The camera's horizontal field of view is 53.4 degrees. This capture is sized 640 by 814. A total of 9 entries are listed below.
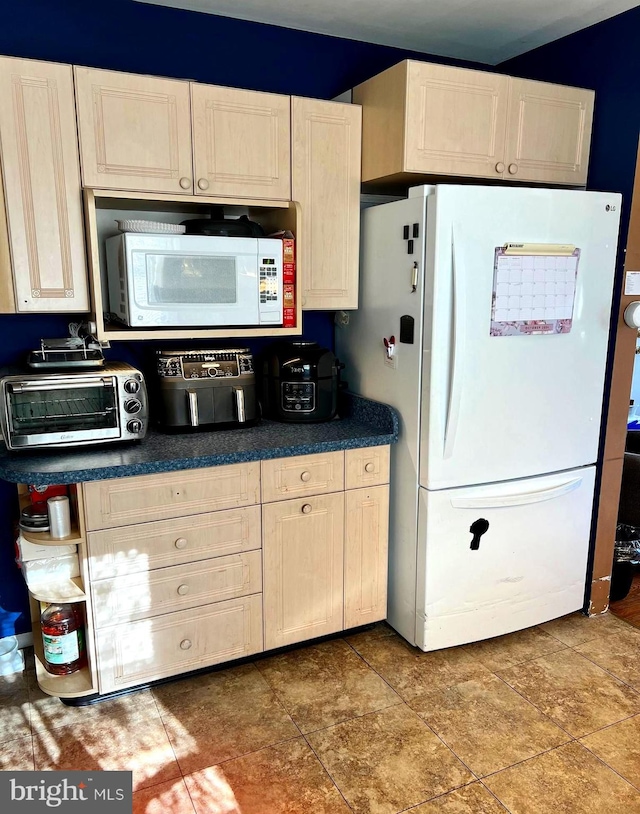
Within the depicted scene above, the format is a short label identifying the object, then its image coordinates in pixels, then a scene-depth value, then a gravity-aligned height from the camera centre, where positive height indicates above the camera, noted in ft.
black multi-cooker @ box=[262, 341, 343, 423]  8.21 -1.36
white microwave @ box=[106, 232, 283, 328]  7.04 -0.06
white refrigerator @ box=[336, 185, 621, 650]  7.35 -1.34
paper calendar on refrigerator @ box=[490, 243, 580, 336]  7.45 -0.14
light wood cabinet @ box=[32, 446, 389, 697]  6.86 -3.28
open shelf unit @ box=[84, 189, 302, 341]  6.96 +0.73
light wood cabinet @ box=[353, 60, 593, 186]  7.50 +1.81
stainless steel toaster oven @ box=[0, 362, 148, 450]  6.70 -1.42
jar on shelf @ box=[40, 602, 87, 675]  7.00 -3.93
